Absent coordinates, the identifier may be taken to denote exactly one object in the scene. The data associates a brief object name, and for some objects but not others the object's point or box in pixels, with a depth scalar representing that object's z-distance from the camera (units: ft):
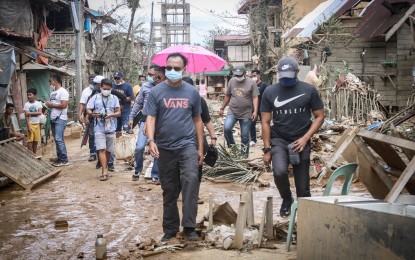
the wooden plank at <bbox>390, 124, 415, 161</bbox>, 17.29
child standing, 40.09
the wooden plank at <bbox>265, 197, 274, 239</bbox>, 17.52
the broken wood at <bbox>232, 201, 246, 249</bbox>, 16.92
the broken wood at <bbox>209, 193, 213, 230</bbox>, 18.43
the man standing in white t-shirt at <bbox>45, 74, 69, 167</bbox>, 38.96
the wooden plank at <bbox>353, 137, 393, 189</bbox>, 16.51
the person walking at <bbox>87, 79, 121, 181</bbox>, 32.89
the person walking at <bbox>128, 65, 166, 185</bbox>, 30.81
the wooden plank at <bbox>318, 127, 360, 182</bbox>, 15.99
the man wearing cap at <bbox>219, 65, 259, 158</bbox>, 37.80
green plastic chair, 15.79
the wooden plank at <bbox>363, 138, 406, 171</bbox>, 17.01
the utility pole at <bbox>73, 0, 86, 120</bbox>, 65.10
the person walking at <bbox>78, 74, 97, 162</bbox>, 37.83
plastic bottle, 17.20
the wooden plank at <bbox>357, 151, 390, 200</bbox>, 16.97
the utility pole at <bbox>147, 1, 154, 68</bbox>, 163.17
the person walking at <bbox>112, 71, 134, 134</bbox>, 44.25
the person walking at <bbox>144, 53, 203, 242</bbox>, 18.48
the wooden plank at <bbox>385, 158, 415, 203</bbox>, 13.67
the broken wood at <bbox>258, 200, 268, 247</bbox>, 17.02
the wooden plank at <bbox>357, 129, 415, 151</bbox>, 14.58
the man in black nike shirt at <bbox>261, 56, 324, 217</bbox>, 19.71
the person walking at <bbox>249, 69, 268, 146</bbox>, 44.38
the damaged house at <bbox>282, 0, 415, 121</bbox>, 60.13
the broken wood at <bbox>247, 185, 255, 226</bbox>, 18.28
